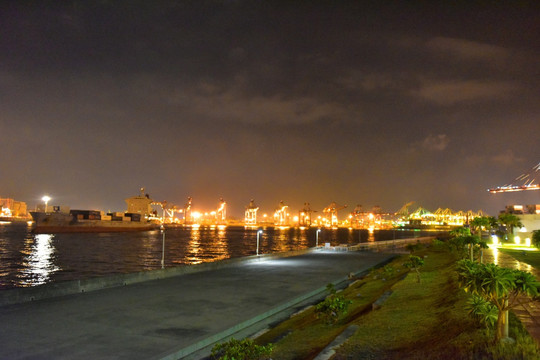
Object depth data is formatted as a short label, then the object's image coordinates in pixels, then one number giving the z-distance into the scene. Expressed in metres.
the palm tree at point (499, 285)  6.63
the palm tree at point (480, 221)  32.38
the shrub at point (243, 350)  7.47
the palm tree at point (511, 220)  46.62
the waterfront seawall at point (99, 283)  14.56
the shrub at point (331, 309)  11.85
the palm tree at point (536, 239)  22.65
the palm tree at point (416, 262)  18.59
